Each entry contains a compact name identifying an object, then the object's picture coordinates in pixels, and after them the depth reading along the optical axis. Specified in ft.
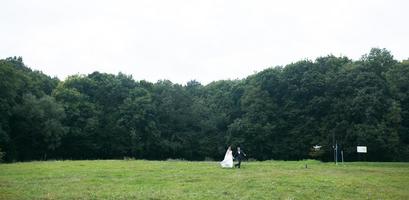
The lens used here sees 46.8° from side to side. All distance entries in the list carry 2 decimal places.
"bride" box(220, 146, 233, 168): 132.57
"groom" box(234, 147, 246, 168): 132.98
